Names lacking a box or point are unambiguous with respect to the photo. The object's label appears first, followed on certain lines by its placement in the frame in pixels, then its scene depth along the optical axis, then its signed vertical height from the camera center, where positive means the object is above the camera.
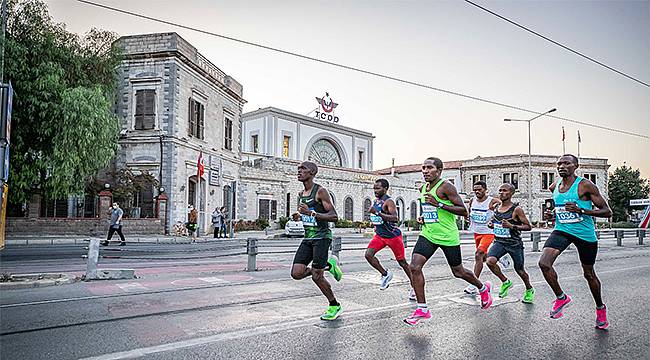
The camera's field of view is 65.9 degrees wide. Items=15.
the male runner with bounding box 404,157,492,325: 6.07 -0.20
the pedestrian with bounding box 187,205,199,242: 26.04 -0.39
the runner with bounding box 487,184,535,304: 7.81 -0.40
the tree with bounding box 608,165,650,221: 75.25 +3.33
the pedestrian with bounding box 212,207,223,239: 27.41 -0.35
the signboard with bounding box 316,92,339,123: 58.24 +12.26
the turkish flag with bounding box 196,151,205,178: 28.72 +2.74
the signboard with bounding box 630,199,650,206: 47.66 +1.04
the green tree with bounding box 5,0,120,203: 21.50 +4.54
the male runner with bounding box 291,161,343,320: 6.27 -0.29
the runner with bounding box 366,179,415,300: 8.40 -0.30
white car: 30.17 -0.94
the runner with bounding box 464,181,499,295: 8.60 -0.12
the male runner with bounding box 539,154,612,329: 6.01 -0.19
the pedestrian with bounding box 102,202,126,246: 19.54 -0.32
